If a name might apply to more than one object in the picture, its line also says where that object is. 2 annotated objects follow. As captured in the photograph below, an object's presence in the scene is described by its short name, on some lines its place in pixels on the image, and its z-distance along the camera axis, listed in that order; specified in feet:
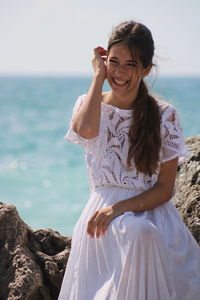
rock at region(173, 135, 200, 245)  20.68
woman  16.87
